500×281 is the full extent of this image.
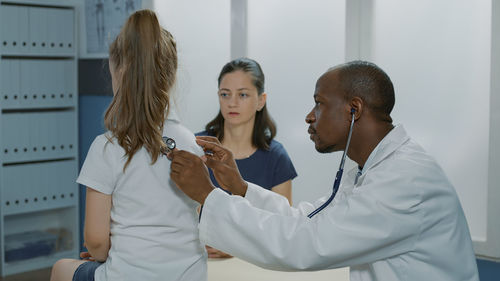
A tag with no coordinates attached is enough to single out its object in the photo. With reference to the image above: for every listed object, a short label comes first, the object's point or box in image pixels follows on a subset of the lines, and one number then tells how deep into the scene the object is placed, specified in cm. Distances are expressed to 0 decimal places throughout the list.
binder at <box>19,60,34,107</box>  346
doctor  116
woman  226
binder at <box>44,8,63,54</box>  353
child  133
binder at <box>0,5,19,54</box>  335
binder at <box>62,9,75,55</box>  361
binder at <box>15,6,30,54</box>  340
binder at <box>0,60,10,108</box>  338
